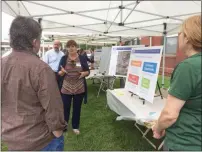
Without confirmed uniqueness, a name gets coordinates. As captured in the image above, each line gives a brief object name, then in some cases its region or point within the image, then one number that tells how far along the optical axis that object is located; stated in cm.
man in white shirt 398
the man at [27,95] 99
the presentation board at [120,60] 374
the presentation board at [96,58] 689
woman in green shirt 79
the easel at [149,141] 228
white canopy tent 320
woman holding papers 253
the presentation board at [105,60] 507
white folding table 190
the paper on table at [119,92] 280
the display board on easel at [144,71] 215
